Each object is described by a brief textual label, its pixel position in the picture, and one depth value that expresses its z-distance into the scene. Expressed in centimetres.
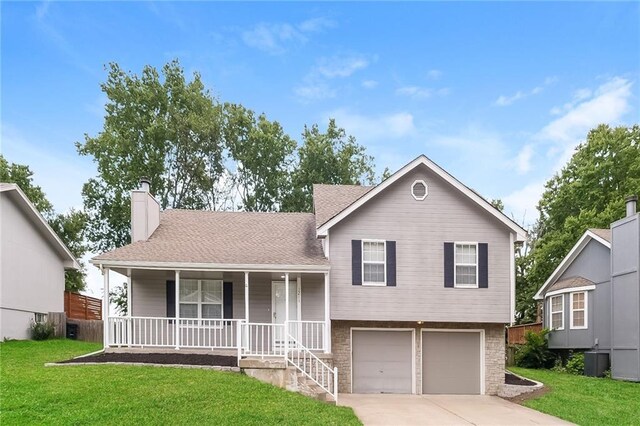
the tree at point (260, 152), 3212
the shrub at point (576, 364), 1919
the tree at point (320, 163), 3142
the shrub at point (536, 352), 2152
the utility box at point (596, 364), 1809
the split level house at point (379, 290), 1543
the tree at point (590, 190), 2762
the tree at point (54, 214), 3278
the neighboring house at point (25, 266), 1884
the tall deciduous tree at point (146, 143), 2989
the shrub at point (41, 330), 1991
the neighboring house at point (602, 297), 1686
